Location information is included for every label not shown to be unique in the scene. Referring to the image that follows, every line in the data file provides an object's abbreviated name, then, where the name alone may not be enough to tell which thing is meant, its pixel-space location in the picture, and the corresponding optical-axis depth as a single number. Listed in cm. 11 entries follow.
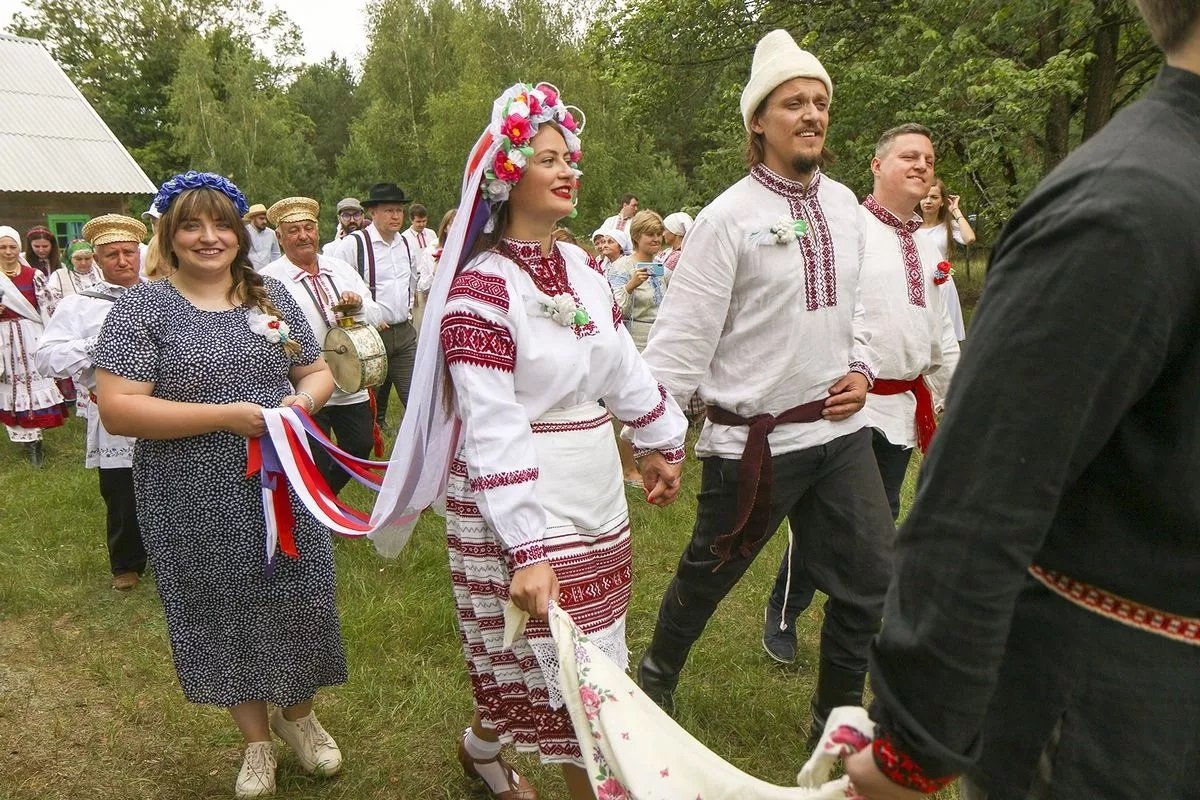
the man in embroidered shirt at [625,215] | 1145
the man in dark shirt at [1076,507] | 103
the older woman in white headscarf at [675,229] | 905
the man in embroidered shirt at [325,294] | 541
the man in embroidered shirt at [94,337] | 530
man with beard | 315
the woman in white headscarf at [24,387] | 862
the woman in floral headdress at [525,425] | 244
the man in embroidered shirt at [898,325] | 382
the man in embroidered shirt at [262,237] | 1156
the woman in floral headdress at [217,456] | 290
